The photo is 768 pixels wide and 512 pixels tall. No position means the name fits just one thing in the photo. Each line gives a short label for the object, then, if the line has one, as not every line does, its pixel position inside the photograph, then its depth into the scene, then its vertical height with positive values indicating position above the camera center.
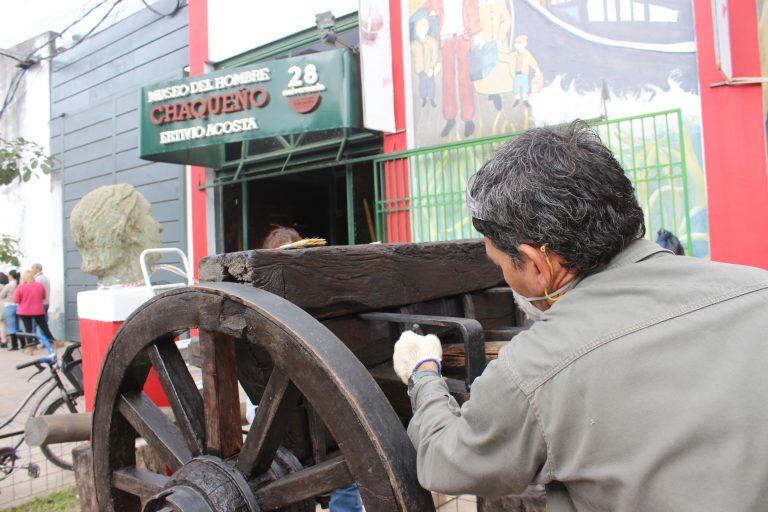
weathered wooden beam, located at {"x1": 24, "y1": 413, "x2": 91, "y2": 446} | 1.99 -0.51
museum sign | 6.03 +2.24
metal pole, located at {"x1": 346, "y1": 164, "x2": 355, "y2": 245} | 6.84 +1.06
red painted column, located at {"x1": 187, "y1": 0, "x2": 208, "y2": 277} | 8.10 +1.90
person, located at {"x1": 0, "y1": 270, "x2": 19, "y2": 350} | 10.77 -0.16
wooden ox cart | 1.09 -0.25
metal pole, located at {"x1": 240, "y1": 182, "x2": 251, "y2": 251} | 8.01 +1.15
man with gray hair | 0.88 -0.17
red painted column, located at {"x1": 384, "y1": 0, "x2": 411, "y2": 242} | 6.02 +1.33
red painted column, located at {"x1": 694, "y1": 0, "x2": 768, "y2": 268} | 4.17 +0.95
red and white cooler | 3.33 -0.16
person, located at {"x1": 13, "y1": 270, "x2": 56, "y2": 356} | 9.77 -0.05
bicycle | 4.15 -0.81
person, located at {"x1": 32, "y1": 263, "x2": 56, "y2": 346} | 10.18 +0.30
